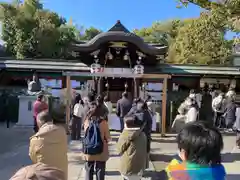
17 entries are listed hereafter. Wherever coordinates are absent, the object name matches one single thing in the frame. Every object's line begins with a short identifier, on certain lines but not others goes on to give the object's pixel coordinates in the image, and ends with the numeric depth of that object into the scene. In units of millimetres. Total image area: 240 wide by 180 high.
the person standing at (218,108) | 7956
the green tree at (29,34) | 16447
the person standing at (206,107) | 8880
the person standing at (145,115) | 4063
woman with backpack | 2999
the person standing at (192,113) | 5604
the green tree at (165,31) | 23198
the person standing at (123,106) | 6218
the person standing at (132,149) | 2823
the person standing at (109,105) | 7005
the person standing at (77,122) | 5721
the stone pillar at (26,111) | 7924
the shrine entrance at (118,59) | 6879
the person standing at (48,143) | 2227
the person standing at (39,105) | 4895
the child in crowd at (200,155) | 1224
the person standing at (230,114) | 6673
